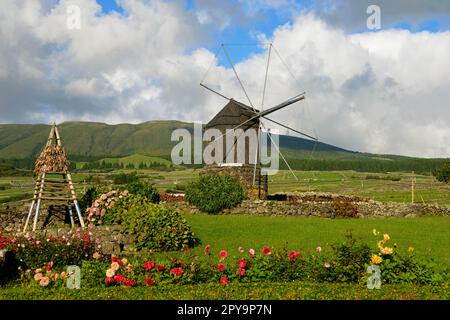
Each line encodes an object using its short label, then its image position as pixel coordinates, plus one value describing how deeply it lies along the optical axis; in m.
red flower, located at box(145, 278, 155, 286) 9.80
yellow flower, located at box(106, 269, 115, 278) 9.86
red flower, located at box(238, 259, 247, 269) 10.37
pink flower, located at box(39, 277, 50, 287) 9.79
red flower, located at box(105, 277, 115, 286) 9.93
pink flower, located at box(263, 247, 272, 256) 10.68
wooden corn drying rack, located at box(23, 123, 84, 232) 20.11
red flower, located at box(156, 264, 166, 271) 10.16
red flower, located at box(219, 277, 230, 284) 9.94
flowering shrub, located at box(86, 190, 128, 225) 19.38
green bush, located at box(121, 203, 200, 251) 16.48
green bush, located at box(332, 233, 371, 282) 10.40
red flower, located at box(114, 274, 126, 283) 9.82
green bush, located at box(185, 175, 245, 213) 31.25
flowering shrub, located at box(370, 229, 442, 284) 10.07
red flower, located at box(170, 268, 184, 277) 10.09
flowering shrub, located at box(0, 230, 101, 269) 12.82
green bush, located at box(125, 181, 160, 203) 29.50
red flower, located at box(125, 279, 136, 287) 9.74
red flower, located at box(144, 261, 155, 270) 10.13
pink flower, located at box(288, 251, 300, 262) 10.98
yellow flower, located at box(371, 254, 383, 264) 10.02
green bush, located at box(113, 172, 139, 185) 74.97
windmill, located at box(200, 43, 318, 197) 36.59
